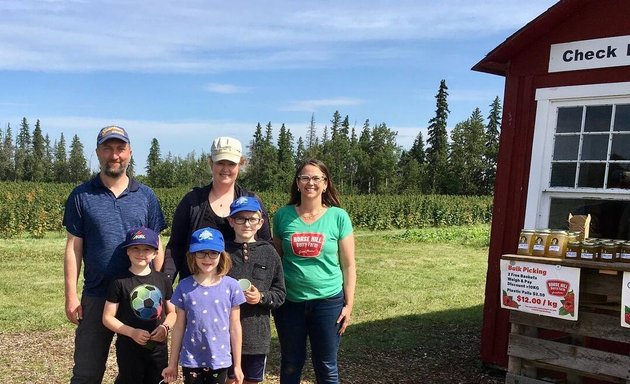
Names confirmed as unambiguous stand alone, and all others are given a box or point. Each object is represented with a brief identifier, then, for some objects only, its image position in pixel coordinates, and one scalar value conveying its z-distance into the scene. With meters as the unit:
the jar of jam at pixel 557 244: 4.27
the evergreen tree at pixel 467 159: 58.16
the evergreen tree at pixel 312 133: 101.82
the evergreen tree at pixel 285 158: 62.41
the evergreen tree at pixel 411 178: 60.69
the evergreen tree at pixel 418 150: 67.94
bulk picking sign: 4.16
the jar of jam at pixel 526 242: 4.50
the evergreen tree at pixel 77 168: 80.31
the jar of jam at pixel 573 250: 4.19
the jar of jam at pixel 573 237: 4.29
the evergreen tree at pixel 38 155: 79.12
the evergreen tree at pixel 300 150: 82.59
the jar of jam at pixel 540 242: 4.38
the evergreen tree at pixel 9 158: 79.12
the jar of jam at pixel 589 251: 4.10
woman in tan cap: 3.34
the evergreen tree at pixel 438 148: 59.75
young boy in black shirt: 3.25
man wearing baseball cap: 3.35
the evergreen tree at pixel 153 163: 70.50
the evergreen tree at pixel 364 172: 65.94
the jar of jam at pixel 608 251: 4.03
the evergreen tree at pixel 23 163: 79.75
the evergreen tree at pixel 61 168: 80.38
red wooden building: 4.71
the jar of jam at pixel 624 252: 3.97
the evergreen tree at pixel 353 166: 67.69
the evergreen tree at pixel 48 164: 80.19
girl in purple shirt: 3.12
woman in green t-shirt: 3.58
